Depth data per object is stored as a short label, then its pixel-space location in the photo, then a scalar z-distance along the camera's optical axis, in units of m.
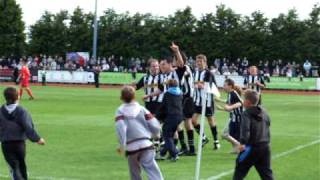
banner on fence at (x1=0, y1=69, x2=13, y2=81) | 56.75
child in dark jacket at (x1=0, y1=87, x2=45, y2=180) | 9.83
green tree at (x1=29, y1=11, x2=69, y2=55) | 68.94
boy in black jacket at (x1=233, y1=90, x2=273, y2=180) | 9.45
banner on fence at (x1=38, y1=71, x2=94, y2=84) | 54.44
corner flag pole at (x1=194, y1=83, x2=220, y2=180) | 10.20
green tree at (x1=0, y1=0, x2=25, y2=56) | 70.62
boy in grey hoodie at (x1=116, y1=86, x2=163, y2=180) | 9.22
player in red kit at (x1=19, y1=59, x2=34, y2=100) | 32.84
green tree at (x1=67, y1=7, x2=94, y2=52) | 68.56
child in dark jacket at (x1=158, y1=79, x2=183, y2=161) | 13.34
